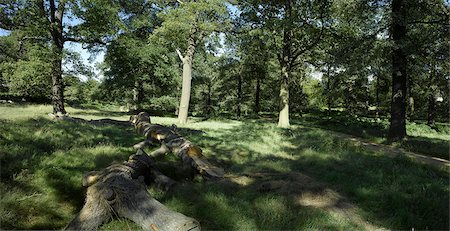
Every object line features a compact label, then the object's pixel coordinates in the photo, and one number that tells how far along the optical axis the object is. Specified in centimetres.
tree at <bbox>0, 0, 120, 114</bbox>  1745
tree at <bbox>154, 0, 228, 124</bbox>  1877
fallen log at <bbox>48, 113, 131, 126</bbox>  1451
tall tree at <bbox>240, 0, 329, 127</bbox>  1995
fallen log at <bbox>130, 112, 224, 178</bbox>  806
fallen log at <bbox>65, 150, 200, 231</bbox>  431
